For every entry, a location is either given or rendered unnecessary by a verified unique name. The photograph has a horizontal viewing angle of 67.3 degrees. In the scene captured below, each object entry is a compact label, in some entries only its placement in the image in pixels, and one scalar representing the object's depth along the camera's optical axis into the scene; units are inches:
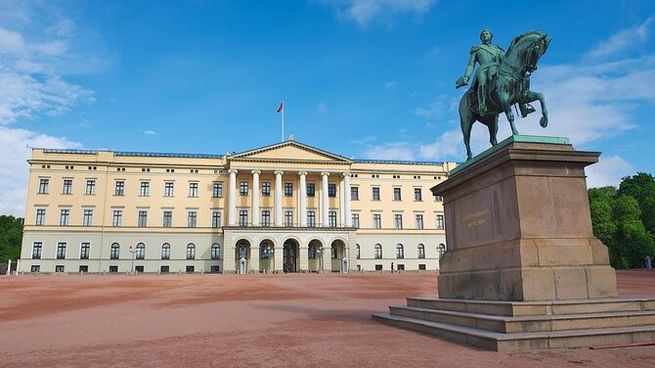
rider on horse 382.0
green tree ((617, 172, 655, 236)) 2152.8
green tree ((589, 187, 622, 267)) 2004.2
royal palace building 2230.6
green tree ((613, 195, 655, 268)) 1978.3
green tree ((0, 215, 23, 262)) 3137.3
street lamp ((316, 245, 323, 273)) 2249.0
